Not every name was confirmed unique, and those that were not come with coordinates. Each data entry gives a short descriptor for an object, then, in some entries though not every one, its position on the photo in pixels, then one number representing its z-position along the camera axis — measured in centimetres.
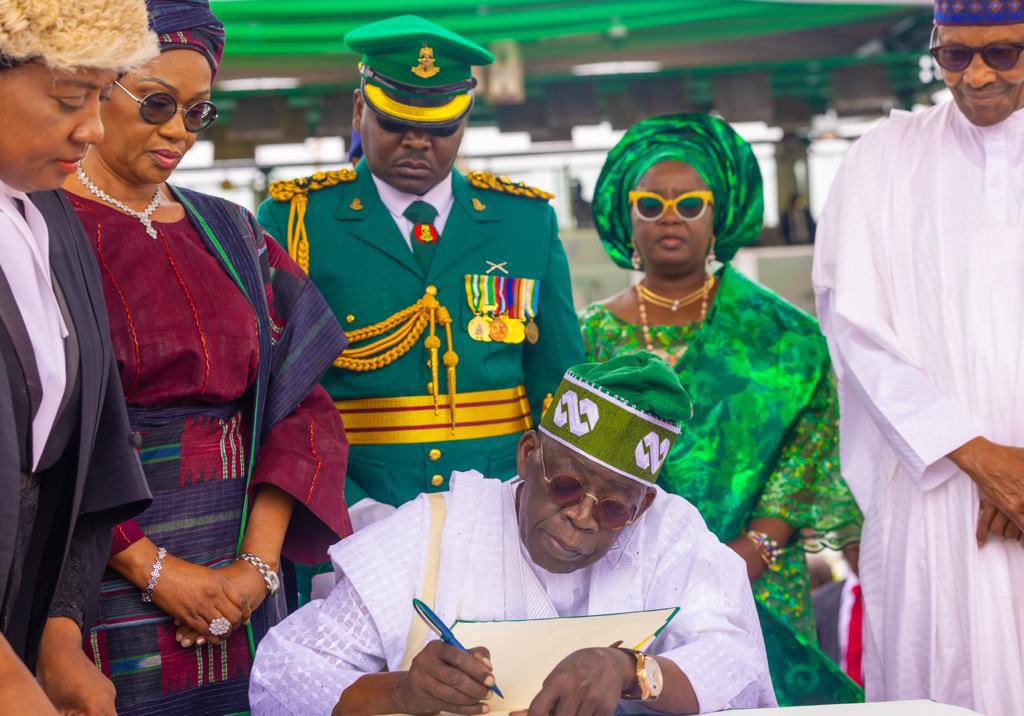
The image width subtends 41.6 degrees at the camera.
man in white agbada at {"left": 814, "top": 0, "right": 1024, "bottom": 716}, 336
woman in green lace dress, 380
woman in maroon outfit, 259
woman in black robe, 180
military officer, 341
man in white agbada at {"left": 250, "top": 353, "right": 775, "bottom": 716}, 244
